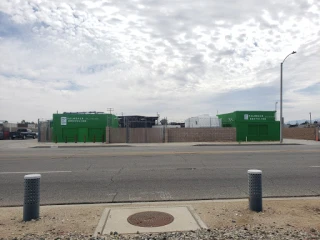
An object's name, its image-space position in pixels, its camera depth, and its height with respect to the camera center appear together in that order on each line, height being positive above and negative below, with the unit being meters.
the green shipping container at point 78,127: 33.94 +0.60
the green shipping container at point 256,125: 35.19 +0.91
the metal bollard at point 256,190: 5.66 -1.06
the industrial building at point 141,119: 48.38 +2.18
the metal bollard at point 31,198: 5.25 -1.11
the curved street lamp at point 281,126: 30.22 +0.69
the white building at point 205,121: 40.75 +1.56
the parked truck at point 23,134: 46.59 -0.26
